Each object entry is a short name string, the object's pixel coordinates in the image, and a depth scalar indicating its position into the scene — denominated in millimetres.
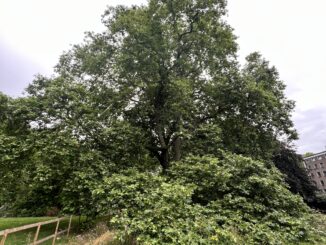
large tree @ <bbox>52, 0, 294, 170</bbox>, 14008
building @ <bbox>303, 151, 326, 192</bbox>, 59272
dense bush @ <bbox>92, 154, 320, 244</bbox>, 6766
